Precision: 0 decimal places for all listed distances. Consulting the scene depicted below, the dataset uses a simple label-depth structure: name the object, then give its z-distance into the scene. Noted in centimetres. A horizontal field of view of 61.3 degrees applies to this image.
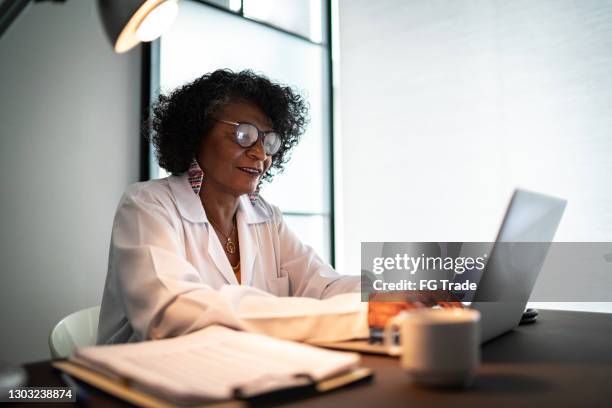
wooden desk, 64
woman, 103
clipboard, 60
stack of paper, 61
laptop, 90
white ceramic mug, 69
